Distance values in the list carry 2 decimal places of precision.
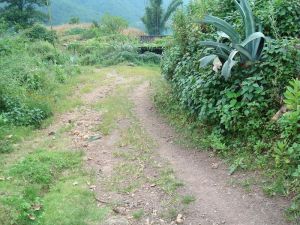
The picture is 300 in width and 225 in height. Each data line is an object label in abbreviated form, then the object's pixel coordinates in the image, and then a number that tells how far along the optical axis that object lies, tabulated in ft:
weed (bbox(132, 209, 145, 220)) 13.76
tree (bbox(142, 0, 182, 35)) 142.92
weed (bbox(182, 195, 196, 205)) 14.24
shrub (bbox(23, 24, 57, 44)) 81.15
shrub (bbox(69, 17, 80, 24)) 148.13
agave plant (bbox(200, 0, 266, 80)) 17.72
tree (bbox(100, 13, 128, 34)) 118.21
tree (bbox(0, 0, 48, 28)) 123.95
